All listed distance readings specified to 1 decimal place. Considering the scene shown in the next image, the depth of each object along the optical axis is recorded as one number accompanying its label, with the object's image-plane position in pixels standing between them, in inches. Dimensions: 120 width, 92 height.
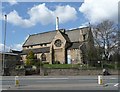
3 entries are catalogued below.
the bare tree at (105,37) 913.2
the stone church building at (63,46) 1136.0
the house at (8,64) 736.8
